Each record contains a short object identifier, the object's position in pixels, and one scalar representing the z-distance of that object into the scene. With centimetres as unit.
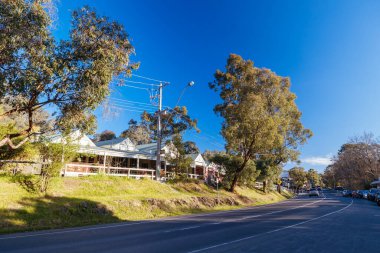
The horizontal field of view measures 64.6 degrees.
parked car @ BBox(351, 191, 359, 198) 5540
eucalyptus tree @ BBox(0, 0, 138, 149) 1223
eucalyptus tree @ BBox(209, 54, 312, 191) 3262
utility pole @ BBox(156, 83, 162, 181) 2807
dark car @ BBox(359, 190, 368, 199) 4976
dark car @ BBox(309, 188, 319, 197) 6006
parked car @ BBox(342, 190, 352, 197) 6381
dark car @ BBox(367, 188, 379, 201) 4188
